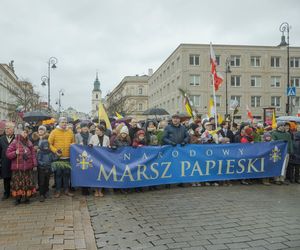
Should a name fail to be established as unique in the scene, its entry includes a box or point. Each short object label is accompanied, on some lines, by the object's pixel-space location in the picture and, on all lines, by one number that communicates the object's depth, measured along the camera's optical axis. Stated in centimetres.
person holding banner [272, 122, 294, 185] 1000
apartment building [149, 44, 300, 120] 5794
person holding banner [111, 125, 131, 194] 856
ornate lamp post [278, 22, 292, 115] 2242
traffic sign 1988
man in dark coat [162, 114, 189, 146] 904
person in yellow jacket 801
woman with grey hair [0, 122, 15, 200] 775
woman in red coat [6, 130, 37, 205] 722
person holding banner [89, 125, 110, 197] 843
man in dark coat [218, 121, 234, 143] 1073
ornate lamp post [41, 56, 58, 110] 3078
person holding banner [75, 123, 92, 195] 861
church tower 15612
